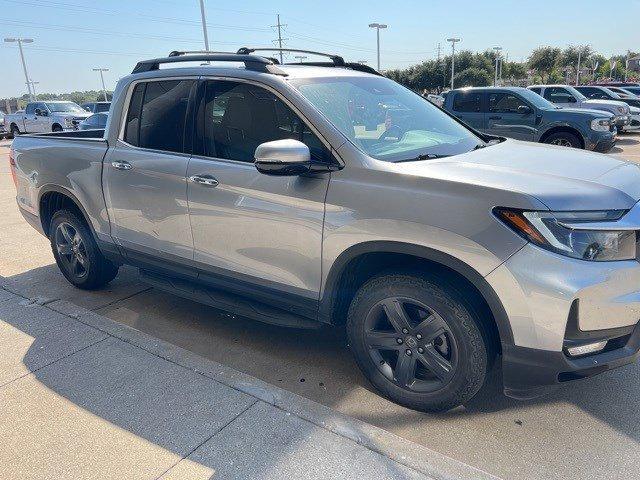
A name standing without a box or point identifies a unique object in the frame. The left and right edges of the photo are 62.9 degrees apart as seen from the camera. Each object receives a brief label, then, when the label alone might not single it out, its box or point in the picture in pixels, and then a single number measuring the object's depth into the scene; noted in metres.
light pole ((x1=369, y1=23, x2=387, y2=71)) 41.09
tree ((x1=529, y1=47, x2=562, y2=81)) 65.00
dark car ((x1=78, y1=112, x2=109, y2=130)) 17.47
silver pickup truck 2.30
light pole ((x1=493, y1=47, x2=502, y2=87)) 53.99
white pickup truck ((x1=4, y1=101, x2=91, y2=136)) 23.17
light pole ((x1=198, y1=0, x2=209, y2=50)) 30.84
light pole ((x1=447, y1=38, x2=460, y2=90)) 51.17
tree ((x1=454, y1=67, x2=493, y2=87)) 64.50
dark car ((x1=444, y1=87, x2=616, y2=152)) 11.04
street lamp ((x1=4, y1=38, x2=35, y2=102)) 48.46
